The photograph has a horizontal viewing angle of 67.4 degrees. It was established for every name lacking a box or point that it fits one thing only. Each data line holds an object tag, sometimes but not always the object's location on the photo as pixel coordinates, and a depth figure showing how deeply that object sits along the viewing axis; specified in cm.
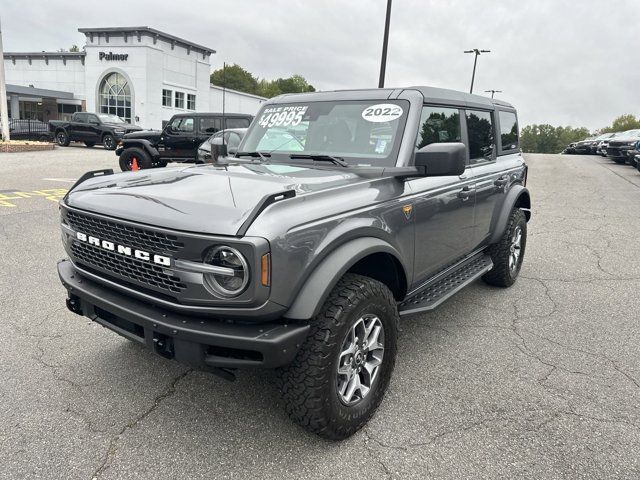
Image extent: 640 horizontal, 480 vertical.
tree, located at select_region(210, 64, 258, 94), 7206
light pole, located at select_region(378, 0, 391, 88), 1611
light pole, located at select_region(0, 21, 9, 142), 2075
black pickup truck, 2291
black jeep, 1505
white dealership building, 3966
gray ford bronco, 214
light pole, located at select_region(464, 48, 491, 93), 3706
